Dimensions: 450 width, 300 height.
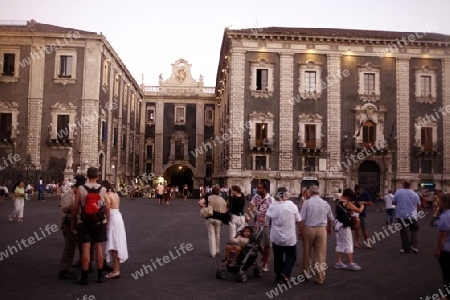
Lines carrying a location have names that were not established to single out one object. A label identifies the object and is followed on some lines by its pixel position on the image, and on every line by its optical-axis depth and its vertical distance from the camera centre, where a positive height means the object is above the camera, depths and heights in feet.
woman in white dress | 26.61 -3.81
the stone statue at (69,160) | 114.01 +2.12
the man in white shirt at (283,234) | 25.91 -3.31
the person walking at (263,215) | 29.55 -2.79
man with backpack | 24.67 -2.51
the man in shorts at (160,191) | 101.50 -4.29
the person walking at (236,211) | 35.50 -2.93
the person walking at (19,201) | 54.44 -3.73
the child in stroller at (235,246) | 27.58 -4.34
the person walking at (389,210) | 59.62 -4.38
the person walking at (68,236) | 26.58 -3.83
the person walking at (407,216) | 38.29 -3.25
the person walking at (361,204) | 40.27 -2.67
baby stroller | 27.09 -5.38
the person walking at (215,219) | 34.73 -3.43
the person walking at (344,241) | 30.86 -4.38
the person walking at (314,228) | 27.20 -3.13
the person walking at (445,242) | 20.42 -2.87
